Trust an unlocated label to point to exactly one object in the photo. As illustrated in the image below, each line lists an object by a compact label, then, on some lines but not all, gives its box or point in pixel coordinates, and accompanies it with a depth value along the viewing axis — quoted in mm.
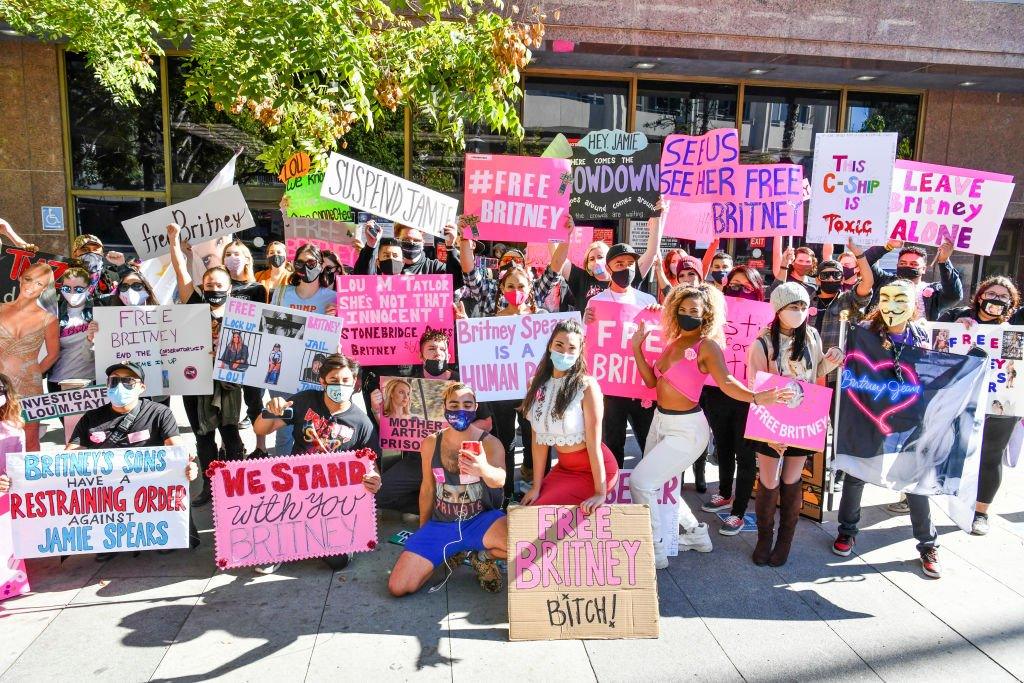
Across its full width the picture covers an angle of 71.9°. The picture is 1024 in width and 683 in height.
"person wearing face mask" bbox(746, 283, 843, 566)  4449
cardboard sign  3676
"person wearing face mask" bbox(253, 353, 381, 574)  4531
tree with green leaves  5684
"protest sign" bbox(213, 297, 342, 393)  5102
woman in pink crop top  4363
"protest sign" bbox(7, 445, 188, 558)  4039
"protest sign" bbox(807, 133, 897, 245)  6039
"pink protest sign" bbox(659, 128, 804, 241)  6148
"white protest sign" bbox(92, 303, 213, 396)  5055
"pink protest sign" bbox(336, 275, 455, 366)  5395
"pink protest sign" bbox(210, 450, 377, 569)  4211
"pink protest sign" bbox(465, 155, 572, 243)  6012
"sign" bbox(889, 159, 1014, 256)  6152
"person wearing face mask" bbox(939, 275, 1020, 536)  4996
